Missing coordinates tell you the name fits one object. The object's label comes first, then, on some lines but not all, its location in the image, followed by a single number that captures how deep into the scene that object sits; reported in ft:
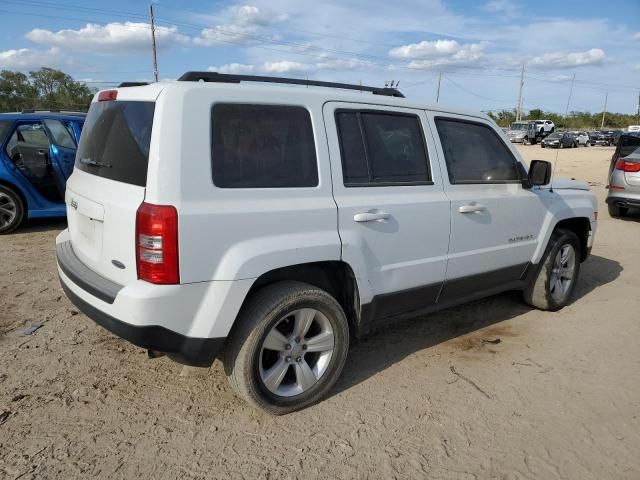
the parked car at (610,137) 160.97
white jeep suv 8.26
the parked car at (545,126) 145.15
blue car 22.88
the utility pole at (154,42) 107.76
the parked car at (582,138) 155.20
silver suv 29.63
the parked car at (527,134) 141.38
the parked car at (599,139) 160.97
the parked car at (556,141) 123.95
